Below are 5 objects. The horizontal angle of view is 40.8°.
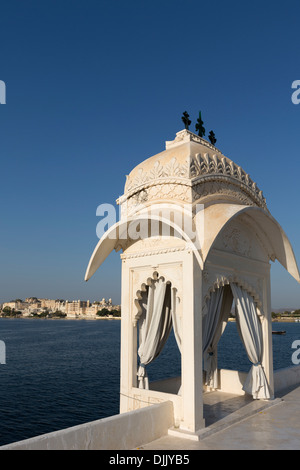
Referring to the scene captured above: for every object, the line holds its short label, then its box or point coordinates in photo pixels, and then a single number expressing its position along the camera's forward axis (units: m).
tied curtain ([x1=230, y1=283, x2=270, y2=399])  6.71
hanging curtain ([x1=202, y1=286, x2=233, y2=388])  7.18
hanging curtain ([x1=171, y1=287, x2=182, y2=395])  5.52
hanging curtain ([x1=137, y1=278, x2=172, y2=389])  5.99
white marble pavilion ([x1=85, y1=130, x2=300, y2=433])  5.24
